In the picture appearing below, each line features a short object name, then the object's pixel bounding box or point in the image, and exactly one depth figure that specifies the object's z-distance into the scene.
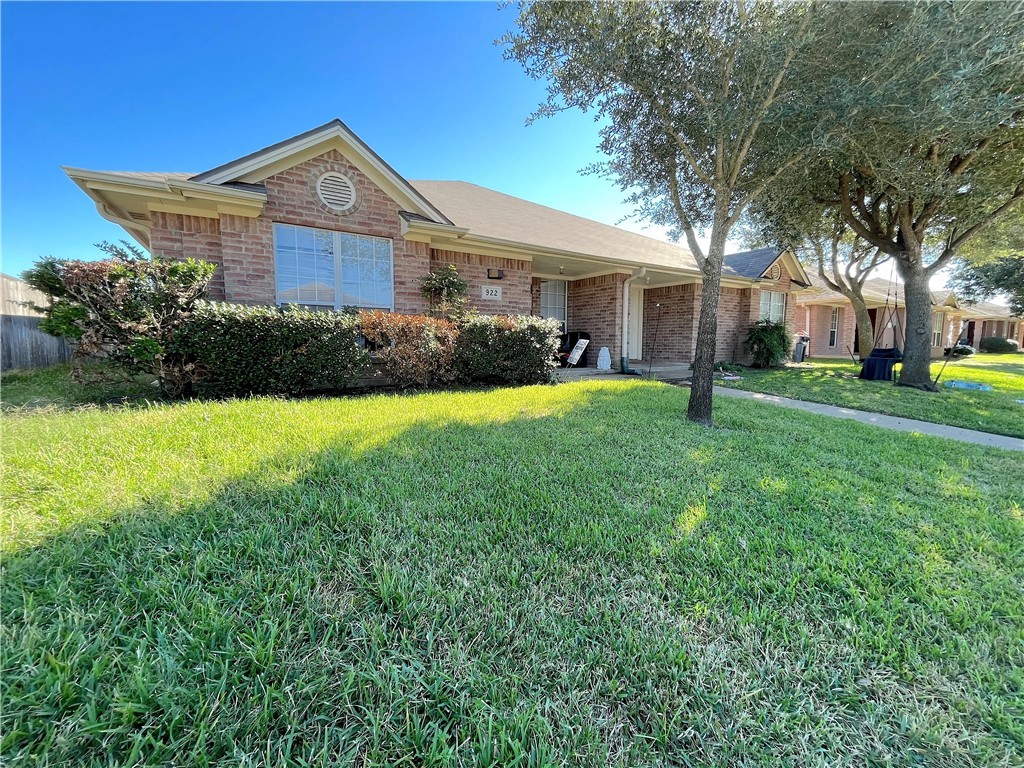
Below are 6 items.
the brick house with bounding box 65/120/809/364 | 6.48
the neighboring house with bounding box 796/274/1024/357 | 20.98
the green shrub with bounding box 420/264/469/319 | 8.39
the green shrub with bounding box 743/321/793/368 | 13.38
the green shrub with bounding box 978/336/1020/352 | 28.53
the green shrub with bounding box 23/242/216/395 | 4.83
